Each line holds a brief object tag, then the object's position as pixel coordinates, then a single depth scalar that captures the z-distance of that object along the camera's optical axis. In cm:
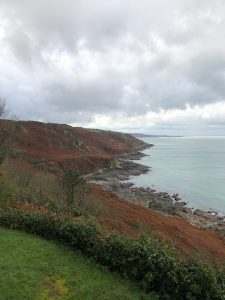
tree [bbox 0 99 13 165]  2076
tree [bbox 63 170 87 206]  1822
